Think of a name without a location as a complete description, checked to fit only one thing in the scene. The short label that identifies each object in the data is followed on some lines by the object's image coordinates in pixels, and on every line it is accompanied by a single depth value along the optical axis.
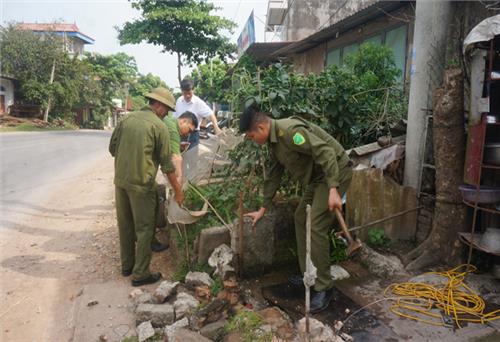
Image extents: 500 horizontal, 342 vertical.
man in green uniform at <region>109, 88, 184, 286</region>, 3.79
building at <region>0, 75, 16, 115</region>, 26.61
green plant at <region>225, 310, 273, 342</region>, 2.81
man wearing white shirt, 5.98
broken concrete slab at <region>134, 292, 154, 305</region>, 3.37
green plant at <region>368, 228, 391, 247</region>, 4.38
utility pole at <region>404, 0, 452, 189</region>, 4.11
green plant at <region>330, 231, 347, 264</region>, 4.27
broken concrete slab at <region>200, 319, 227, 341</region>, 2.91
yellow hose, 3.05
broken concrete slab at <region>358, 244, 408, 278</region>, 3.87
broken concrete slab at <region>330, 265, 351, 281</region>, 3.83
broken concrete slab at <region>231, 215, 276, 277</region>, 3.83
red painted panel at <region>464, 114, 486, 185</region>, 3.46
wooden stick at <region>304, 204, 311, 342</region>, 2.34
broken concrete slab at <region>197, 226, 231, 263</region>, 4.02
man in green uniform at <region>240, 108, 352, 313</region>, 3.11
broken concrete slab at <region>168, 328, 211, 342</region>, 2.70
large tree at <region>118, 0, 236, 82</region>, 22.44
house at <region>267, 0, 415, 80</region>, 7.86
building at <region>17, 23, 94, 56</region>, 39.65
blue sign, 14.82
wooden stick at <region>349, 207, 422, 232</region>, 4.30
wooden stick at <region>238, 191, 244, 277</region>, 3.71
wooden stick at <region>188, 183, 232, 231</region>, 4.11
